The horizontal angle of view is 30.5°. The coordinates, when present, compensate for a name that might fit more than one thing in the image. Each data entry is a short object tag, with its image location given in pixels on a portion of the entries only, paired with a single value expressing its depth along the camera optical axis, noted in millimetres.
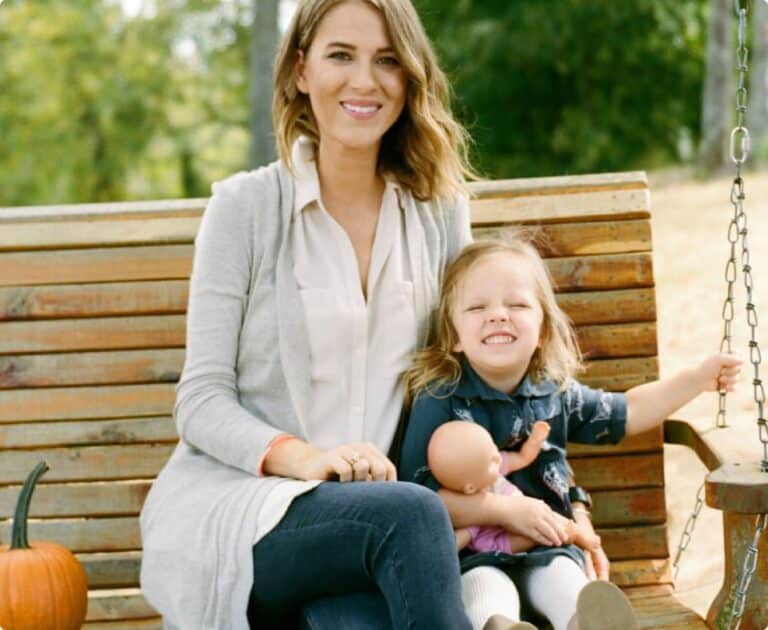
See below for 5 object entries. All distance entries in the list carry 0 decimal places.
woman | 2764
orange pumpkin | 3230
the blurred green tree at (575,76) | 18781
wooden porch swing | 3557
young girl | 2984
